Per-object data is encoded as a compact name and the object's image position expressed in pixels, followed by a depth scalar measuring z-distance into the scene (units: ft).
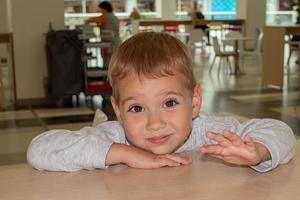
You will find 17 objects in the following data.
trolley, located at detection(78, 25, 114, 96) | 21.21
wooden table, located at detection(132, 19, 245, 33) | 39.06
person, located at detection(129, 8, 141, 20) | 47.74
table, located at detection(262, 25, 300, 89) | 24.95
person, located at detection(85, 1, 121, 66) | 27.45
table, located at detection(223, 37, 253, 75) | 30.48
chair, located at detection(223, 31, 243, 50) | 32.55
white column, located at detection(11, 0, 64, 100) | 21.45
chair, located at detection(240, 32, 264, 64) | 31.94
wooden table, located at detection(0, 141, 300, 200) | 2.65
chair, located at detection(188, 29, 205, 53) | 36.62
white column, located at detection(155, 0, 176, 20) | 57.26
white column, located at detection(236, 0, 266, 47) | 43.19
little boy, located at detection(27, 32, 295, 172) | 3.24
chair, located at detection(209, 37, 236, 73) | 30.45
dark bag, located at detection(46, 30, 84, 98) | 20.52
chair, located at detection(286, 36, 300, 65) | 34.37
